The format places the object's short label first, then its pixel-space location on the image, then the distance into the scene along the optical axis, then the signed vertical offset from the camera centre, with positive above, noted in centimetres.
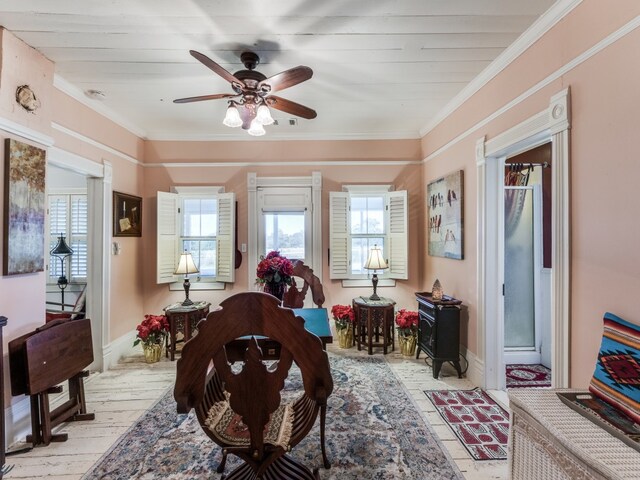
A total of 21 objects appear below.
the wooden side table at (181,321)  355 -93
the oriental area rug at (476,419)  204 -138
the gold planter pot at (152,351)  351 -127
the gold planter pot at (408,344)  362 -123
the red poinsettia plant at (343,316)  385 -96
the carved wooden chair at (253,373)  113 -52
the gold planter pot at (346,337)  387 -122
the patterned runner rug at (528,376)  295 -138
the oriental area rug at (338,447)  185 -139
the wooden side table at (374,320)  366 -97
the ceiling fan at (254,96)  214 +113
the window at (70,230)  460 +17
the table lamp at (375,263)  388 -28
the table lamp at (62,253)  431 -17
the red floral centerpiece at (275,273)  239 -25
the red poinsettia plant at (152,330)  346 -101
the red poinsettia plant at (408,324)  363 -99
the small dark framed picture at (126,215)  362 +33
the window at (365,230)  419 +15
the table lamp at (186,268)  372 -33
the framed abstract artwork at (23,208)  215 +25
